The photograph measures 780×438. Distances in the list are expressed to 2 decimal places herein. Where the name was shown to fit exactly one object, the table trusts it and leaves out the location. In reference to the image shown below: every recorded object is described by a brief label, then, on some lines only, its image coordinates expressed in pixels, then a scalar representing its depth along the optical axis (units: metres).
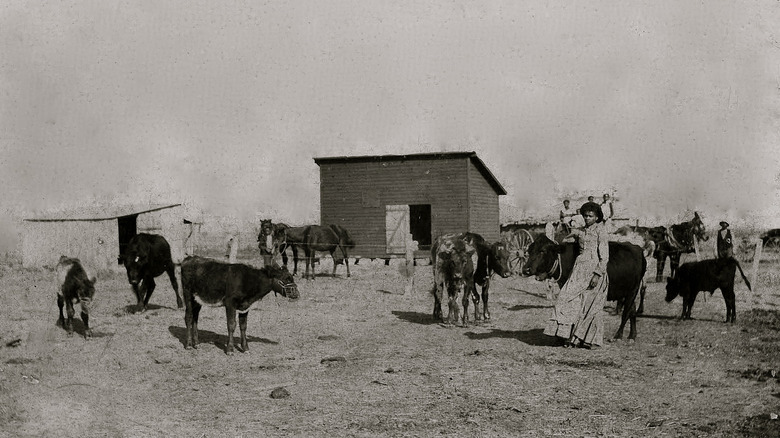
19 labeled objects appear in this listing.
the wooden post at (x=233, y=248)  15.06
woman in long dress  9.48
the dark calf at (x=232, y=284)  9.71
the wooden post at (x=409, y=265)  17.22
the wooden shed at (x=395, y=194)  28.45
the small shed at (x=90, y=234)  24.19
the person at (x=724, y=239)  14.61
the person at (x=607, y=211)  9.92
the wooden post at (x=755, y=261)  16.69
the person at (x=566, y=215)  16.98
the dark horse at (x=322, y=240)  23.48
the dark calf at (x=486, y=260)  12.46
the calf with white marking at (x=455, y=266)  11.79
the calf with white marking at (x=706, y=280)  12.61
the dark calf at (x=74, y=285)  10.65
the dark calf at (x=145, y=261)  13.22
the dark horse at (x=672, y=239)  20.42
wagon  12.14
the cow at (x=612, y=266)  10.18
